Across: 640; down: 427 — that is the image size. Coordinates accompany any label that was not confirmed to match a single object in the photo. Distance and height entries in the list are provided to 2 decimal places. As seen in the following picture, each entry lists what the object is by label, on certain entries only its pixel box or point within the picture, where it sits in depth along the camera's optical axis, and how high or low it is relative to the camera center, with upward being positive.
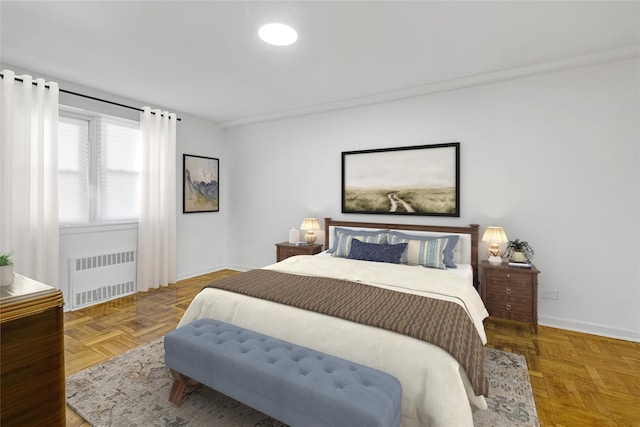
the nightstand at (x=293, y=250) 4.41 -0.55
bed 1.60 -0.70
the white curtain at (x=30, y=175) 3.07 +0.35
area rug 1.87 -1.25
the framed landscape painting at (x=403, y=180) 3.76 +0.41
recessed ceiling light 2.47 +1.46
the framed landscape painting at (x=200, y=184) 5.01 +0.45
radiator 3.70 -0.86
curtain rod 3.25 +1.36
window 3.70 +0.54
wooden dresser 0.89 -0.44
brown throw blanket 1.70 -0.65
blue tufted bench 1.39 -0.84
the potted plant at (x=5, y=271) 1.07 -0.22
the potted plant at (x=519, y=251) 3.23 -0.41
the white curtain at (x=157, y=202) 4.28 +0.11
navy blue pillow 3.45 -0.45
